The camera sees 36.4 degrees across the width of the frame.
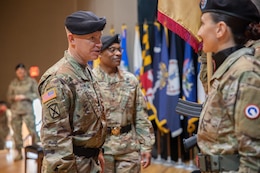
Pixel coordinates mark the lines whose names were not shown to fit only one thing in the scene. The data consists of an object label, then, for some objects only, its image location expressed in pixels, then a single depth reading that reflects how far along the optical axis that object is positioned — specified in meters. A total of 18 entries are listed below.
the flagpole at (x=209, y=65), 2.44
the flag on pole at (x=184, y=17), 2.72
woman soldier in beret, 1.32
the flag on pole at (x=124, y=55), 4.85
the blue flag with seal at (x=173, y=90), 4.80
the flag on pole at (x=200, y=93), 4.66
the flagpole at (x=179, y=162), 4.89
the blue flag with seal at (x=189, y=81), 4.73
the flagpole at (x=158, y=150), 5.07
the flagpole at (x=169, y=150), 5.02
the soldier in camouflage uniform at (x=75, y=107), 1.82
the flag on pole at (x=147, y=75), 4.94
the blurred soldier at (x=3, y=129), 6.15
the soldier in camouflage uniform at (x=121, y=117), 2.69
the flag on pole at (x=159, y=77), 4.89
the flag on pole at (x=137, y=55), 4.95
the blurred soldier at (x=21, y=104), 5.74
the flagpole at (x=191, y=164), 4.78
